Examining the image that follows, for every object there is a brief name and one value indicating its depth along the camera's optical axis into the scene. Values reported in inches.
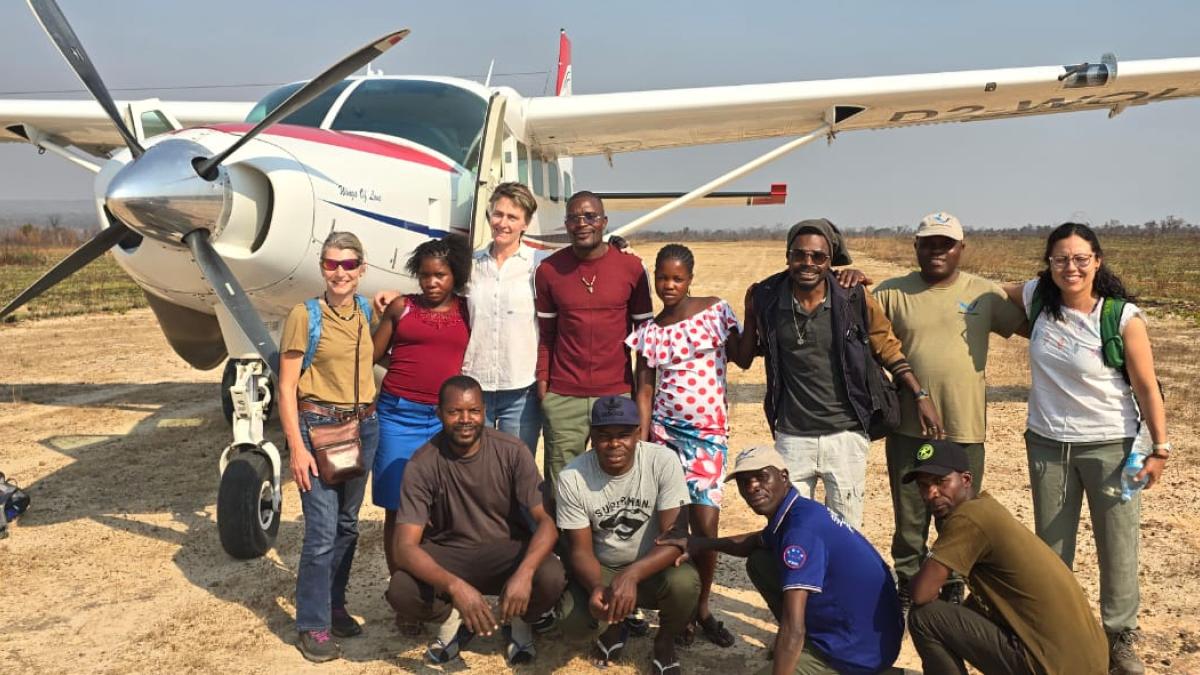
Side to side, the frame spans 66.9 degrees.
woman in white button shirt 152.9
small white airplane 166.4
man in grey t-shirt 131.8
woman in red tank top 149.4
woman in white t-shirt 127.3
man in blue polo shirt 115.3
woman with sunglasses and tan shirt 141.1
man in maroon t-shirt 146.8
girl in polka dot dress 142.5
